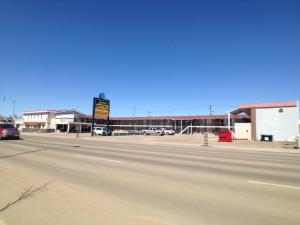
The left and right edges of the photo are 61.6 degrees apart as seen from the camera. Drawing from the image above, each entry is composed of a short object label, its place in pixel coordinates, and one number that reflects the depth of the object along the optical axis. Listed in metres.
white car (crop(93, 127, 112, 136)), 59.85
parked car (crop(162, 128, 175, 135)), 73.57
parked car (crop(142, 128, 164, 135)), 69.31
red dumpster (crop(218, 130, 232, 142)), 37.04
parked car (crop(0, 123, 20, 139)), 28.59
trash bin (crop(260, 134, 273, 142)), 37.85
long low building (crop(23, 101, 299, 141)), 37.69
